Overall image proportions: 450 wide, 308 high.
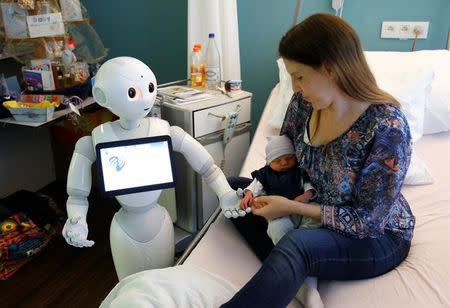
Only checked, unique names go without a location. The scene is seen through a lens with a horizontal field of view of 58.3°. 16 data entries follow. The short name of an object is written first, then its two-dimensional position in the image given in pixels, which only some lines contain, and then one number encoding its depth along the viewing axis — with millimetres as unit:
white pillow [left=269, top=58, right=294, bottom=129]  1849
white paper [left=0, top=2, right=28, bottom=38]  1859
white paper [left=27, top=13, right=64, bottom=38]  1867
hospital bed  984
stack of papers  1785
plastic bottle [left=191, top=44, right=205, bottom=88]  2002
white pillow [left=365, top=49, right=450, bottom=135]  1763
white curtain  2035
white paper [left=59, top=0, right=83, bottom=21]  2061
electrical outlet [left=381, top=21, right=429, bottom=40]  2006
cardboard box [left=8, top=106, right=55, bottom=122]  1685
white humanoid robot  1153
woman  969
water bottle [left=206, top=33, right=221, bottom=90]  2031
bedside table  1736
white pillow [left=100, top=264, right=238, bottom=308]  927
